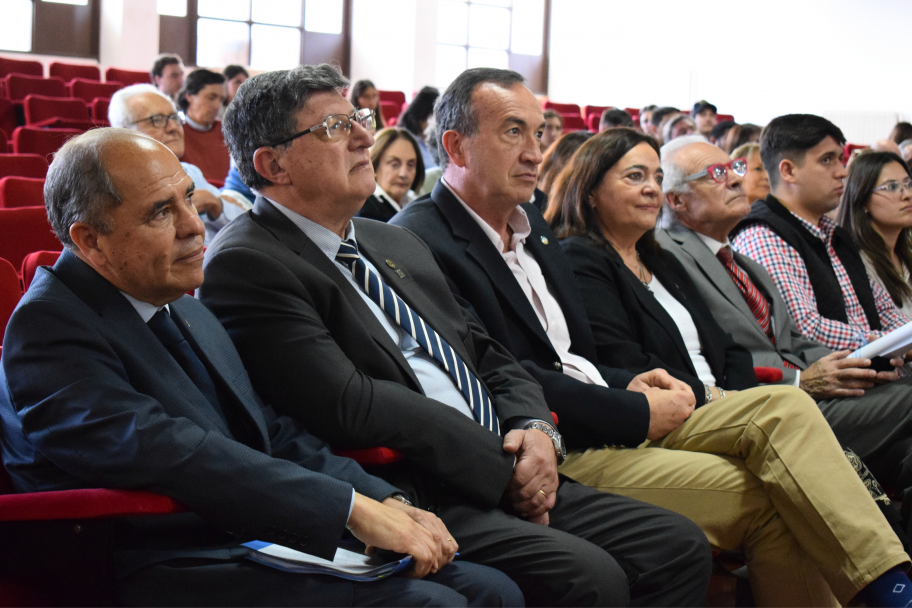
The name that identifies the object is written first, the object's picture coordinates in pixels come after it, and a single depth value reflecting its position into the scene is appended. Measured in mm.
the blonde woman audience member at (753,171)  3477
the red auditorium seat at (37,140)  4316
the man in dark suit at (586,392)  1703
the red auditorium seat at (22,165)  3332
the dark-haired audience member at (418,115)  5898
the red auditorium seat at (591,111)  9898
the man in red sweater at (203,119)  4820
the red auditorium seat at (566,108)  9670
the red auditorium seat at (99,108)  6133
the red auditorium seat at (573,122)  8945
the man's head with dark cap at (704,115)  8555
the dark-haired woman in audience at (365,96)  6496
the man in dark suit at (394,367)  1415
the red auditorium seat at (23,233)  2236
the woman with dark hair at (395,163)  3832
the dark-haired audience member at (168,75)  6371
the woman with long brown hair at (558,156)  3082
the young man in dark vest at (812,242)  2668
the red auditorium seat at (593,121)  9188
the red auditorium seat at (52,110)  5746
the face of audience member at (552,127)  6125
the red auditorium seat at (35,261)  1838
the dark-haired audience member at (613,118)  6543
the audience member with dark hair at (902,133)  6957
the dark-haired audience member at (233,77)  6760
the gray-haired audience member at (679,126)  6367
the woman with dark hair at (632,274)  2090
